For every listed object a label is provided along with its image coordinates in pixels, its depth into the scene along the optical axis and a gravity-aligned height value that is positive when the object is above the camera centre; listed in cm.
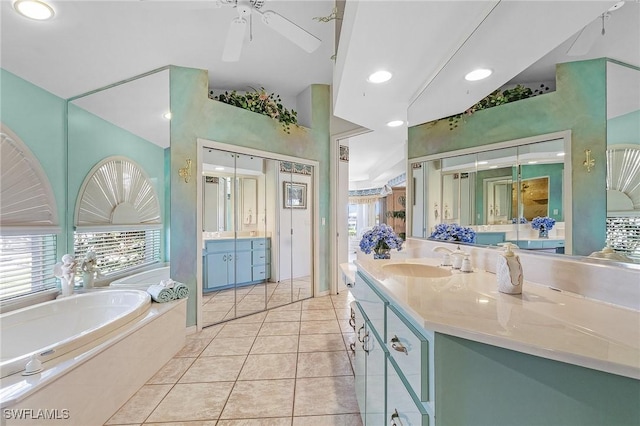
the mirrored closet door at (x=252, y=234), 312 -28
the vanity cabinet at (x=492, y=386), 60 -42
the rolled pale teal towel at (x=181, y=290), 256 -75
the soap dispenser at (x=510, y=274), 98 -23
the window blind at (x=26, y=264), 225 -46
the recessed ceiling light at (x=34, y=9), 180 +142
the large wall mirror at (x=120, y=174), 277 +42
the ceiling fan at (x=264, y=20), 188 +135
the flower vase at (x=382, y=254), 225 -35
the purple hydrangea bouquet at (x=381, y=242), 223 -24
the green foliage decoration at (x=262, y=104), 320 +137
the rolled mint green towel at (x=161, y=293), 242 -74
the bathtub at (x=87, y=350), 131 -89
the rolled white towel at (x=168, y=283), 253 -67
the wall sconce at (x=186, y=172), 277 +43
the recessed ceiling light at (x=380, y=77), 186 +98
